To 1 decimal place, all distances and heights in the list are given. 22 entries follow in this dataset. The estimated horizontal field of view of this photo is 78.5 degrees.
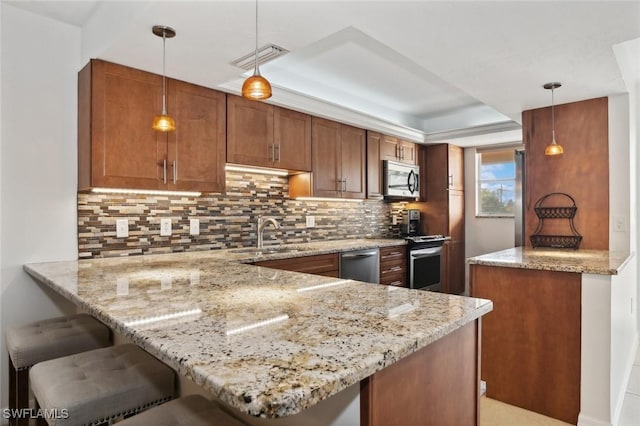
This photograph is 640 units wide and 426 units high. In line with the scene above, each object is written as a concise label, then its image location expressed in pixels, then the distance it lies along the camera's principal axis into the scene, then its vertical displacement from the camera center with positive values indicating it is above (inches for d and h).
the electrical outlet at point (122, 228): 103.9 -3.8
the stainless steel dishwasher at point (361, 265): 137.3 -19.4
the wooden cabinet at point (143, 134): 92.7 +20.6
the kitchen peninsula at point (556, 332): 82.4 -27.8
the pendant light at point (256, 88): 61.8 +19.8
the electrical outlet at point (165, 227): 113.0 -4.0
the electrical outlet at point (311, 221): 159.2 -3.5
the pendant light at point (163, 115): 78.3 +20.7
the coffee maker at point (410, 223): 199.5 -5.8
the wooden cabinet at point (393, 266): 156.6 -22.3
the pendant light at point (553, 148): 112.1 +18.6
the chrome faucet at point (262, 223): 129.3 -3.5
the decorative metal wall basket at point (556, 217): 130.1 -2.1
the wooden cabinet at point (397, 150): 178.9 +29.7
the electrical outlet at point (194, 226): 119.5 -4.1
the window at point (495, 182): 201.6 +15.1
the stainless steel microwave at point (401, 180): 178.2 +15.3
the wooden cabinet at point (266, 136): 119.6 +25.5
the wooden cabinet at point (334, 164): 146.2 +19.1
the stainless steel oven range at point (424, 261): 169.6 -22.5
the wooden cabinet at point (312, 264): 114.2 -16.1
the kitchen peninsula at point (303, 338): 27.1 -11.2
